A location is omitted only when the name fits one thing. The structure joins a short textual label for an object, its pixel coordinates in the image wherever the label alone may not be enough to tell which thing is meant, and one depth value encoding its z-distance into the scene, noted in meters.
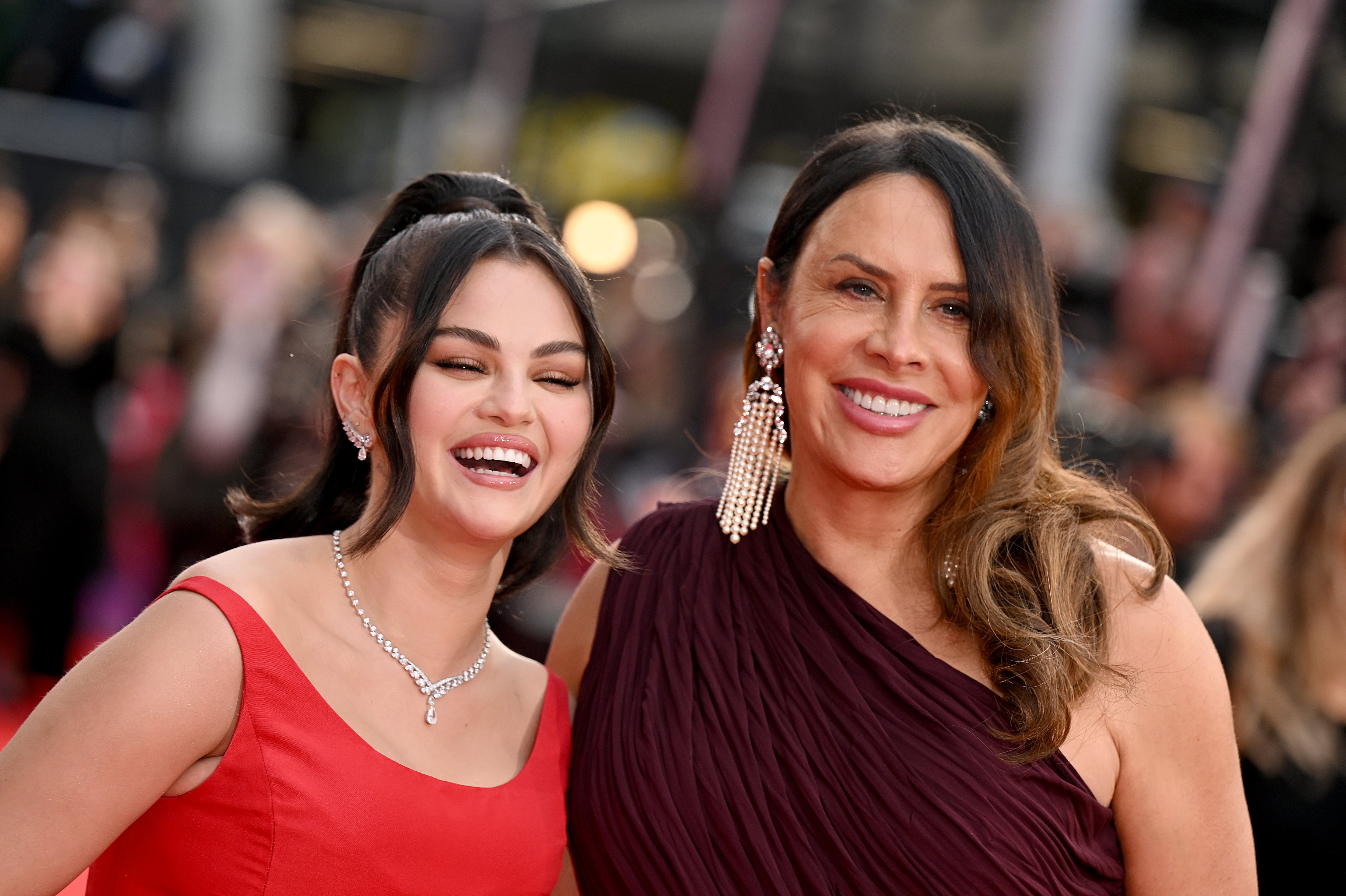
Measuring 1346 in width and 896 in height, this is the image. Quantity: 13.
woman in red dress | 3.50
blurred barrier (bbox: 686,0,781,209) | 15.59
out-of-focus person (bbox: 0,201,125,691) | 11.33
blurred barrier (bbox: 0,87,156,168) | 16.19
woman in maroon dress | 3.93
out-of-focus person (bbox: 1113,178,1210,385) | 10.30
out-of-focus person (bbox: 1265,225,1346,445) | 9.87
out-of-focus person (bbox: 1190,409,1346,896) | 5.67
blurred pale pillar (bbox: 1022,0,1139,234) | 12.02
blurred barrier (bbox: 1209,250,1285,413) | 10.89
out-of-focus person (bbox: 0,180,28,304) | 11.81
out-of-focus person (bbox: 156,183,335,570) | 13.05
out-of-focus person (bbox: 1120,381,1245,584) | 8.62
